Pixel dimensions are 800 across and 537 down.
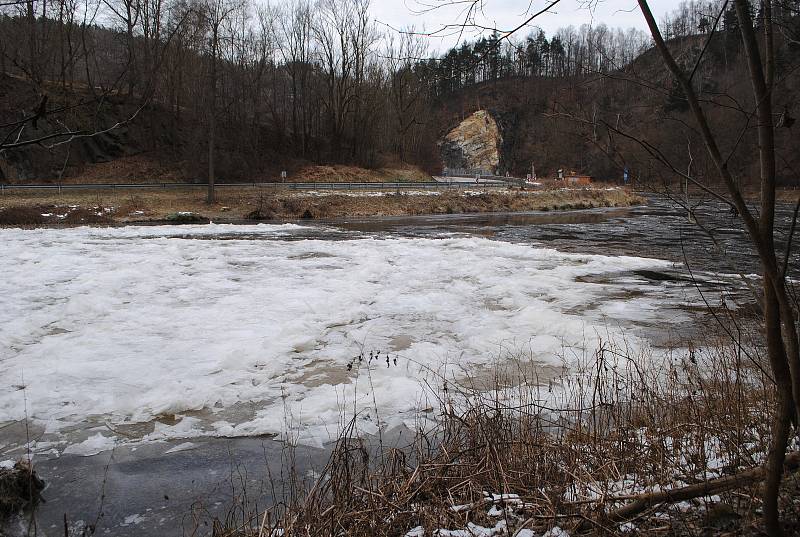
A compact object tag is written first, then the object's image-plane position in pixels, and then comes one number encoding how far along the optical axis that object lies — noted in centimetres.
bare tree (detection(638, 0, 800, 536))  225
